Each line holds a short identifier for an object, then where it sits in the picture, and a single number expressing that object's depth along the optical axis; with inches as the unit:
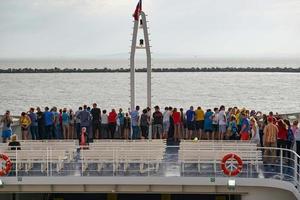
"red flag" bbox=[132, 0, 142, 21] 929.7
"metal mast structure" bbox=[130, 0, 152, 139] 909.8
